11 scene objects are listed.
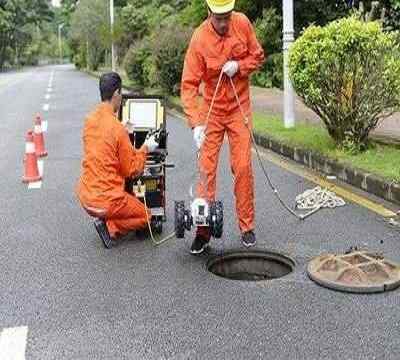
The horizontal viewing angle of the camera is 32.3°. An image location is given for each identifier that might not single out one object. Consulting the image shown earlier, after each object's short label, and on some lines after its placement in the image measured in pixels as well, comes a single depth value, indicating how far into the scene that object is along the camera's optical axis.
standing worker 5.29
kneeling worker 5.63
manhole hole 5.09
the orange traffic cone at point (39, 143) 10.84
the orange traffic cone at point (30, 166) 8.59
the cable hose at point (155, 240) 5.70
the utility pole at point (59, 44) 119.93
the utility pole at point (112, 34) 36.72
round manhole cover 4.44
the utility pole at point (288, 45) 10.58
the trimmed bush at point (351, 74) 7.90
